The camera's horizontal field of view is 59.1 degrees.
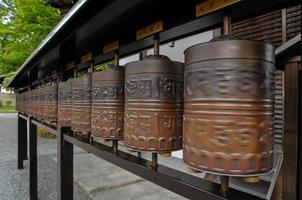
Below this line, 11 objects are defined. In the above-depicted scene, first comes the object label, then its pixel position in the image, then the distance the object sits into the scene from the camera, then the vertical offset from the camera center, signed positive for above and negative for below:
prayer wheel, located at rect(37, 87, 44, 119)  2.22 -0.03
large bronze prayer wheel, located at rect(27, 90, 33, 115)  2.90 -0.03
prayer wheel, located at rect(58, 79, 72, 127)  1.57 -0.03
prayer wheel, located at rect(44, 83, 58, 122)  1.88 -0.03
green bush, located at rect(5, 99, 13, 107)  25.07 -0.33
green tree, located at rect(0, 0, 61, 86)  6.06 +1.81
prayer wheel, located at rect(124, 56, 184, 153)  0.82 -0.02
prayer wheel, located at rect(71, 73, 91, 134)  1.30 -0.03
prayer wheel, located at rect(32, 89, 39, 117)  2.49 -0.04
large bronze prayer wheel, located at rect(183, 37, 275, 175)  0.58 -0.02
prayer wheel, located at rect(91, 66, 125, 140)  1.07 -0.02
